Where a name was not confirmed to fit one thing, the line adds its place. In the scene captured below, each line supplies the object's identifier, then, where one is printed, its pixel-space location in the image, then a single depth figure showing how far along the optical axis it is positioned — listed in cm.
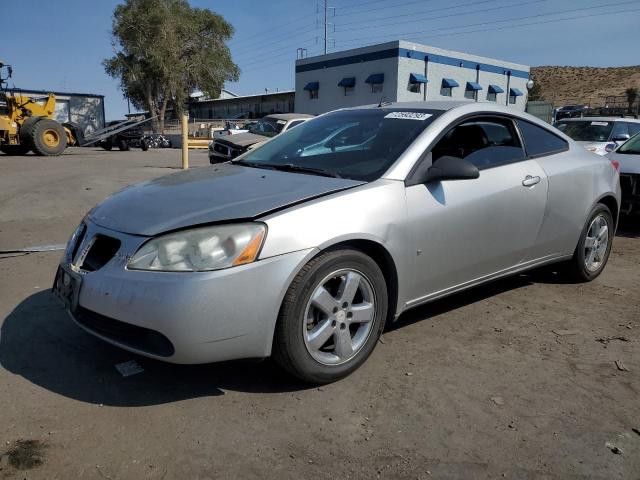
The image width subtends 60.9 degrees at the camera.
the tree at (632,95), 5412
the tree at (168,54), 5066
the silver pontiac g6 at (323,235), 253
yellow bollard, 1248
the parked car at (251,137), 1206
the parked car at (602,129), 1055
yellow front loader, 1944
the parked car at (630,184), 693
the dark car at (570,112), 4137
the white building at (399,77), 3628
